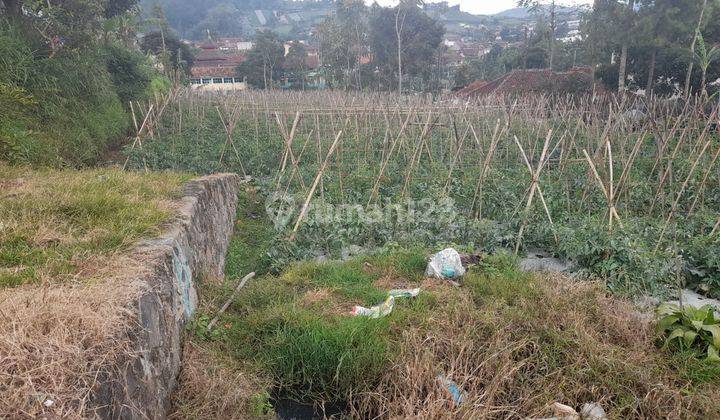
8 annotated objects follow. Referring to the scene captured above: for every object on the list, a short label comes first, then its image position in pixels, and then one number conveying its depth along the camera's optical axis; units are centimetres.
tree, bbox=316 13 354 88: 2936
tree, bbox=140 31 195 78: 2744
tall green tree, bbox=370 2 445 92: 2661
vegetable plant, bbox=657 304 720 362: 288
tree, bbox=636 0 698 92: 1332
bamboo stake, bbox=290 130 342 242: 496
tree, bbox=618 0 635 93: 1419
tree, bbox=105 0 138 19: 1341
